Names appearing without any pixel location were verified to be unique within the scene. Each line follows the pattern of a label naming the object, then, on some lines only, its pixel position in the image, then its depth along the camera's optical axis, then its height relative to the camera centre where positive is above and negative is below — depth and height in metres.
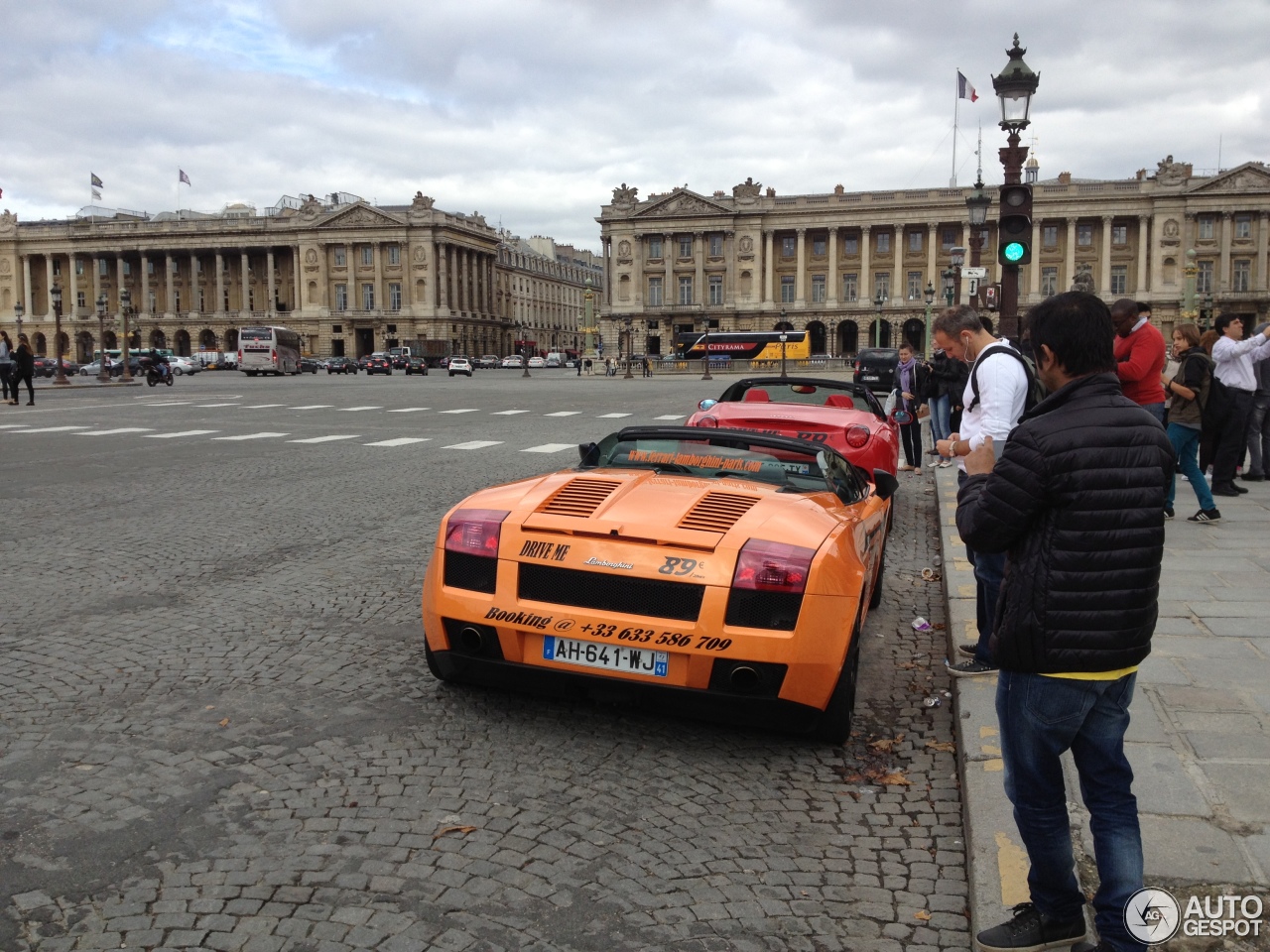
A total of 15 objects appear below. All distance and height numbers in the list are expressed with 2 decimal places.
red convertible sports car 9.23 -0.43
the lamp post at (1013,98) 11.01 +2.73
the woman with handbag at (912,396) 14.58 -0.36
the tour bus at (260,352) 66.81 +1.48
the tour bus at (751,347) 89.00 +1.95
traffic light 10.00 +1.31
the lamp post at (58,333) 46.60 +2.07
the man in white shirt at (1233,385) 10.66 -0.19
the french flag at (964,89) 45.38 +11.95
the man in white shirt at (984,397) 5.27 -0.15
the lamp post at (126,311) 52.95 +3.61
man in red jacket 8.31 +0.08
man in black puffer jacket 2.66 -0.55
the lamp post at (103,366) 52.88 +0.58
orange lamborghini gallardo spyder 4.17 -0.89
